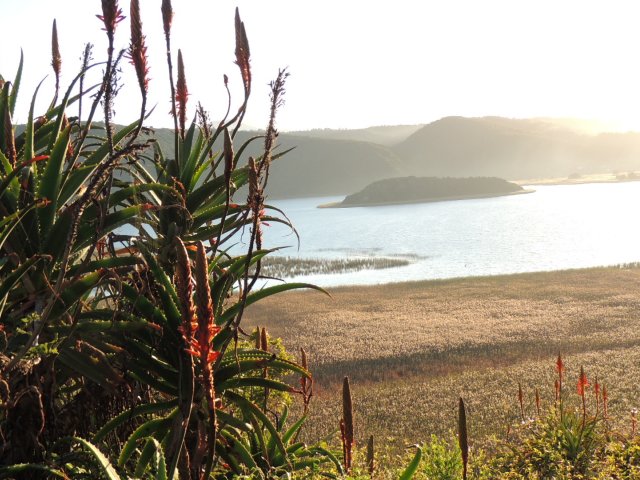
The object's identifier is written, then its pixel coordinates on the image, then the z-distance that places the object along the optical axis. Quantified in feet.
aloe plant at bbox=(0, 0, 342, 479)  10.05
